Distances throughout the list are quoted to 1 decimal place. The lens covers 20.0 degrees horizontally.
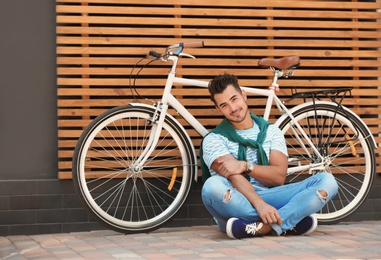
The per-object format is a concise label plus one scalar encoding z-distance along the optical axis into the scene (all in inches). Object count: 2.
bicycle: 307.8
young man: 280.6
